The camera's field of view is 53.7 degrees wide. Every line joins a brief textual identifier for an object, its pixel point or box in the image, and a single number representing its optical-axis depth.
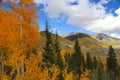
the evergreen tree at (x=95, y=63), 58.35
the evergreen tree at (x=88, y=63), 48.35
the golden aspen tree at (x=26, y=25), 12.68
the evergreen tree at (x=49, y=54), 18.50
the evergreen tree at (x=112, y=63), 35.80
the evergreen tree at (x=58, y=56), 24.61
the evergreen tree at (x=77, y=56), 36.63
